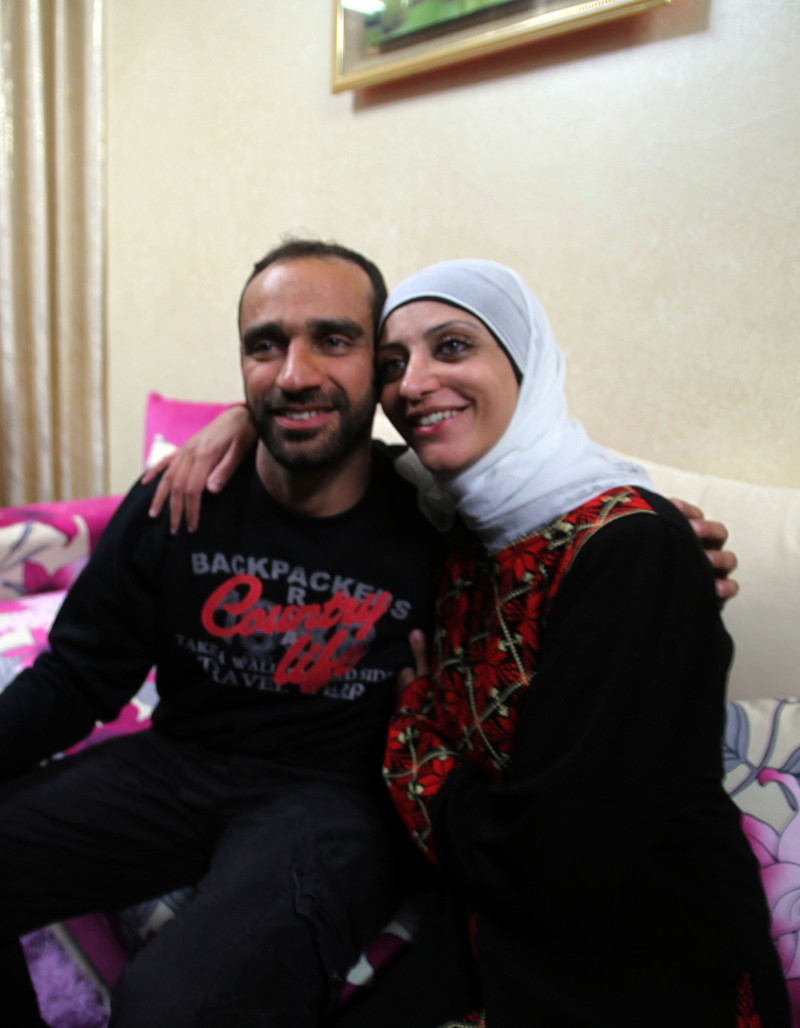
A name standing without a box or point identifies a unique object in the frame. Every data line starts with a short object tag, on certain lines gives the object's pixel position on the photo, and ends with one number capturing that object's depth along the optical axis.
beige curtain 2.45
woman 0.72
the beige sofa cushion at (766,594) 0.98
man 1.00
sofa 0.81
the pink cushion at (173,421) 1.92
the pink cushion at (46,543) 1.74
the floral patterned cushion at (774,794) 0.77
